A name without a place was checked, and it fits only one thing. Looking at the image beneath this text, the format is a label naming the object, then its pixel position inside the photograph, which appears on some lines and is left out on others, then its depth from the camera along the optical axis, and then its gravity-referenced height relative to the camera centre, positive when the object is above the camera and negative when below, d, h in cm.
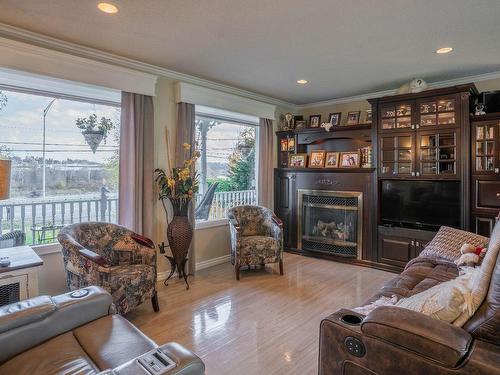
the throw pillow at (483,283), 132 -41
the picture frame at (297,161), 526 +50
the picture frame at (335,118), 515 +121
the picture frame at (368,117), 466 +113
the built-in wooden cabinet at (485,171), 352 +22
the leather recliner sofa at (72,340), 134 -77
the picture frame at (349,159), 473 +47
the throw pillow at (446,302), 136 -53
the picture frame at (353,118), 491 +116
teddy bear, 240 -53
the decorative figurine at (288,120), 544 +124
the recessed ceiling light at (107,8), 226 +136
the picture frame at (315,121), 536 +121
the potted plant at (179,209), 356 -24
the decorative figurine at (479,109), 362 +97
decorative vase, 355 -51
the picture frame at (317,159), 509 +51
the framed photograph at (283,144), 548 +81
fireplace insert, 459 -51
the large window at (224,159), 465 +49
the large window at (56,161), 305 +31
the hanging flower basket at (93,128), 346 +70
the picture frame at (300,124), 540 +117
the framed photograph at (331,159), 496 +49
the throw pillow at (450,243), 282 -51
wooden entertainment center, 364 +19
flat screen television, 388 -19
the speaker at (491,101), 361 +106
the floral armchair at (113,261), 246 -65
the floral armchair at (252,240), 392 -67
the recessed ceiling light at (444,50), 306 +142
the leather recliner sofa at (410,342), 116 -63
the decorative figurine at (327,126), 490 +101
